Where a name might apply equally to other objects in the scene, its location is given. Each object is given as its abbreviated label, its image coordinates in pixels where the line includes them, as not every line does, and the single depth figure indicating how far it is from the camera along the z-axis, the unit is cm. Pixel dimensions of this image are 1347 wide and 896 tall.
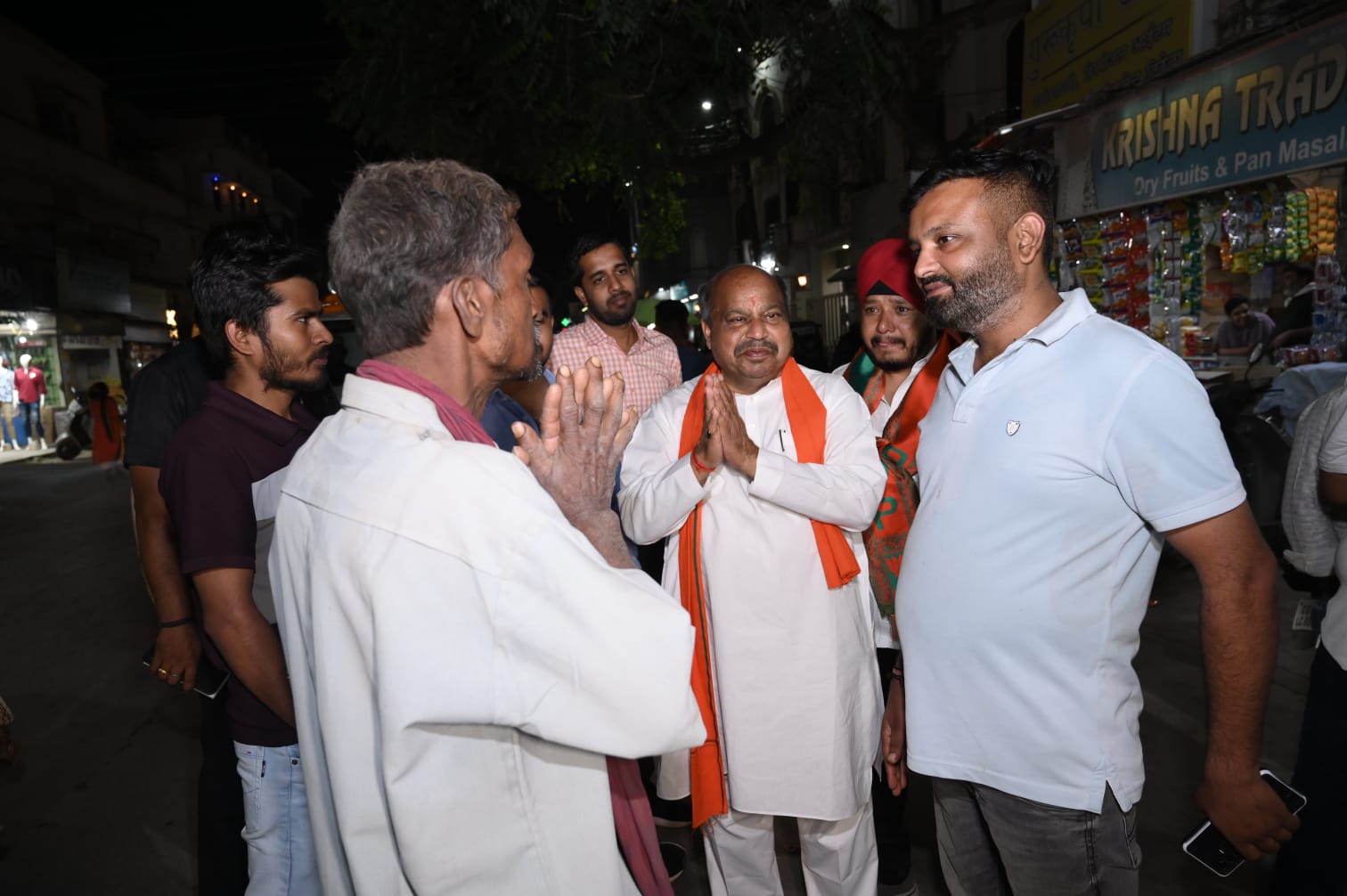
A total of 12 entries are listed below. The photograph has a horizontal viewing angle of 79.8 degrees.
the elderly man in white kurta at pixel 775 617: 245
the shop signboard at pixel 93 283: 1811
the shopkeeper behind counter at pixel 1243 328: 655
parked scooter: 1712
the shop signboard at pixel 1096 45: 654
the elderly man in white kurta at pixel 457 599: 115
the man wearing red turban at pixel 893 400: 265
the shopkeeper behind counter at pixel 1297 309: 586
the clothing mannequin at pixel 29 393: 1734
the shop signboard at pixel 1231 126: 516
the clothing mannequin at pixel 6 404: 1723
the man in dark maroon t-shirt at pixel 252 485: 192
